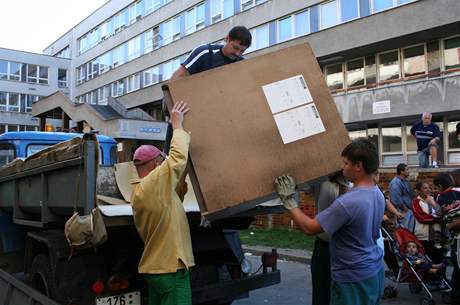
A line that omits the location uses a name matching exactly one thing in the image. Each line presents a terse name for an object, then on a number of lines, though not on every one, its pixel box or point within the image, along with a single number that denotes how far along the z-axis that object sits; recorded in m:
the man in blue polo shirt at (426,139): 13.42
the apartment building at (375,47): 20.19
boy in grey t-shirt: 3.06
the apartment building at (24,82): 49.59
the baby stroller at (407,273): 6.45
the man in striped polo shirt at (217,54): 4.02
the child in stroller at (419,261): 6.47
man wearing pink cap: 3.15
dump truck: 3.43
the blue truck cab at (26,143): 6.59
